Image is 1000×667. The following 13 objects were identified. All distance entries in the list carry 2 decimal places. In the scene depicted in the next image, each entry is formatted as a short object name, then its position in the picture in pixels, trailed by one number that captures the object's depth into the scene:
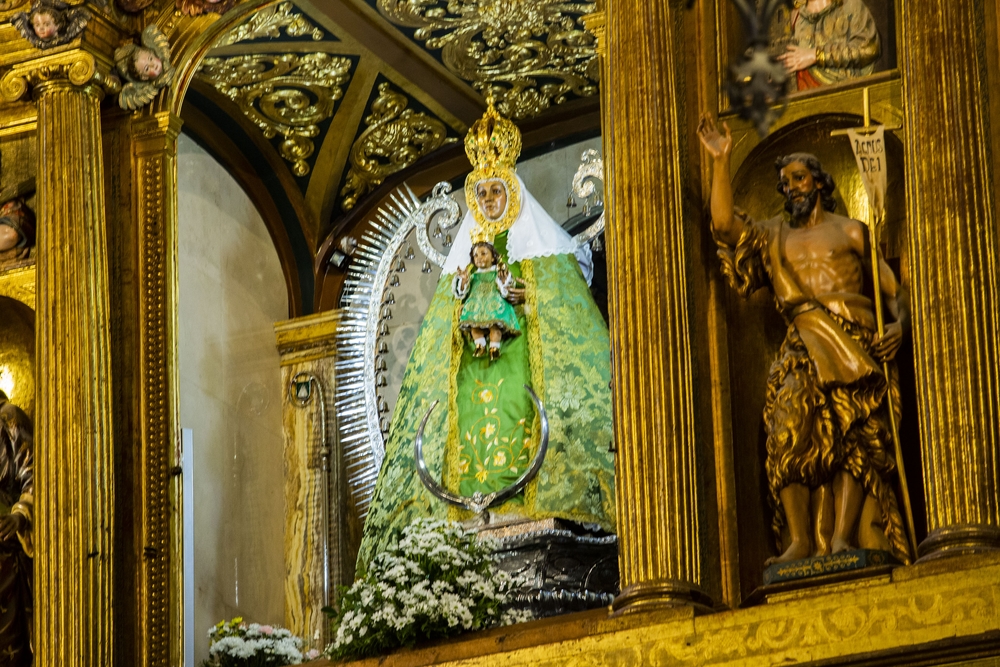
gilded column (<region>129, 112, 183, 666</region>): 14.01
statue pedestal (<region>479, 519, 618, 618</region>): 13.25
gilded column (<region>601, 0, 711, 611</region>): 11.96
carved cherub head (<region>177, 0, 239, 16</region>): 15.01
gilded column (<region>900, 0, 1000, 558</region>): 11.32
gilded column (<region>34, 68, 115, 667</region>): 13.63
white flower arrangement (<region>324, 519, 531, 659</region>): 12.50
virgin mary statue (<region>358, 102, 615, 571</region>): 14.03
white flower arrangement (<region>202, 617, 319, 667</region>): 13.78
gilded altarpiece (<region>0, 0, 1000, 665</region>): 11.35
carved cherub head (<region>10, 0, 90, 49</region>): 14.74
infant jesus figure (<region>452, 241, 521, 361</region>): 14.61
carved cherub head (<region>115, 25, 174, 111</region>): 14.93
